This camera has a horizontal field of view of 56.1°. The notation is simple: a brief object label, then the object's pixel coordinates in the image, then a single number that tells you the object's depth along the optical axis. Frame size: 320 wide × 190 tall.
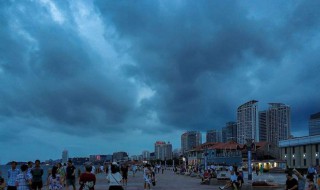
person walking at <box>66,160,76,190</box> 13.05
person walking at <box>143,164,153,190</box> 16.87
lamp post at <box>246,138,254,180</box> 23.47
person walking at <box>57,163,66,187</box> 15.40
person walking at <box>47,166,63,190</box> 12.33
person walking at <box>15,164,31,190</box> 9.48
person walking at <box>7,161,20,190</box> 9.42
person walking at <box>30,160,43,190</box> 11.08
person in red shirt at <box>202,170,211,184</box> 23.27
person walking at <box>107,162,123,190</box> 8.23
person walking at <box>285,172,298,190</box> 8.47
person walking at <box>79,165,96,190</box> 8.22
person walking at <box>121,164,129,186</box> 20.34
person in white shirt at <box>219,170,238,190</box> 16.10
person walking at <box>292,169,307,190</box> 9.53
